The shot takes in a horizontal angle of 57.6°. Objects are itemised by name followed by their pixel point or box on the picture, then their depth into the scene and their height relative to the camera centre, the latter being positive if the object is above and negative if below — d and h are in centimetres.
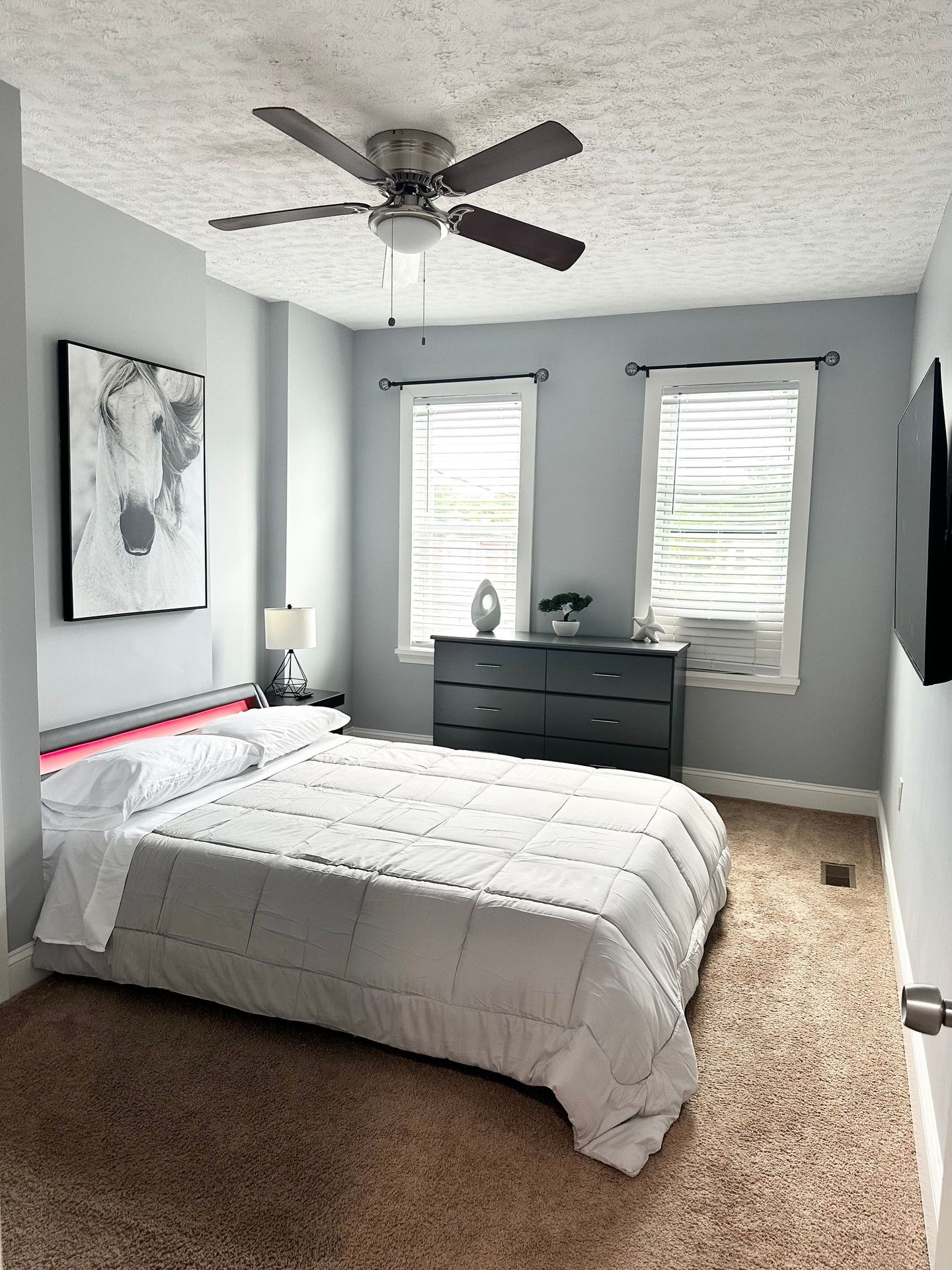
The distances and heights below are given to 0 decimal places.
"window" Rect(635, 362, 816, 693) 463 +16
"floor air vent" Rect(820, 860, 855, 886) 375 -143
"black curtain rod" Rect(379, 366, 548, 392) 509 +96
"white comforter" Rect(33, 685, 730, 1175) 219 -110
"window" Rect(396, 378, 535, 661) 526 +22
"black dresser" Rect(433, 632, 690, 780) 448 -85
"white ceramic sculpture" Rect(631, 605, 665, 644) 480 -48
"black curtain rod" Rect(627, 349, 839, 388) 446 +98
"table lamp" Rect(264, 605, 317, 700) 461 -51
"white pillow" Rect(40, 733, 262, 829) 293 -89
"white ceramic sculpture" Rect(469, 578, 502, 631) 510 -42
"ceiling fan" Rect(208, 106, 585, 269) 245 +98
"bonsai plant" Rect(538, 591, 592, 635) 491 -37
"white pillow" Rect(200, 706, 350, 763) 362 -84
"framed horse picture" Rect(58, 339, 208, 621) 333 +18
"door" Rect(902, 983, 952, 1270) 101 -55
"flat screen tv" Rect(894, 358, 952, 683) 176 +1
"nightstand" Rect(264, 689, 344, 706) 471 -92
